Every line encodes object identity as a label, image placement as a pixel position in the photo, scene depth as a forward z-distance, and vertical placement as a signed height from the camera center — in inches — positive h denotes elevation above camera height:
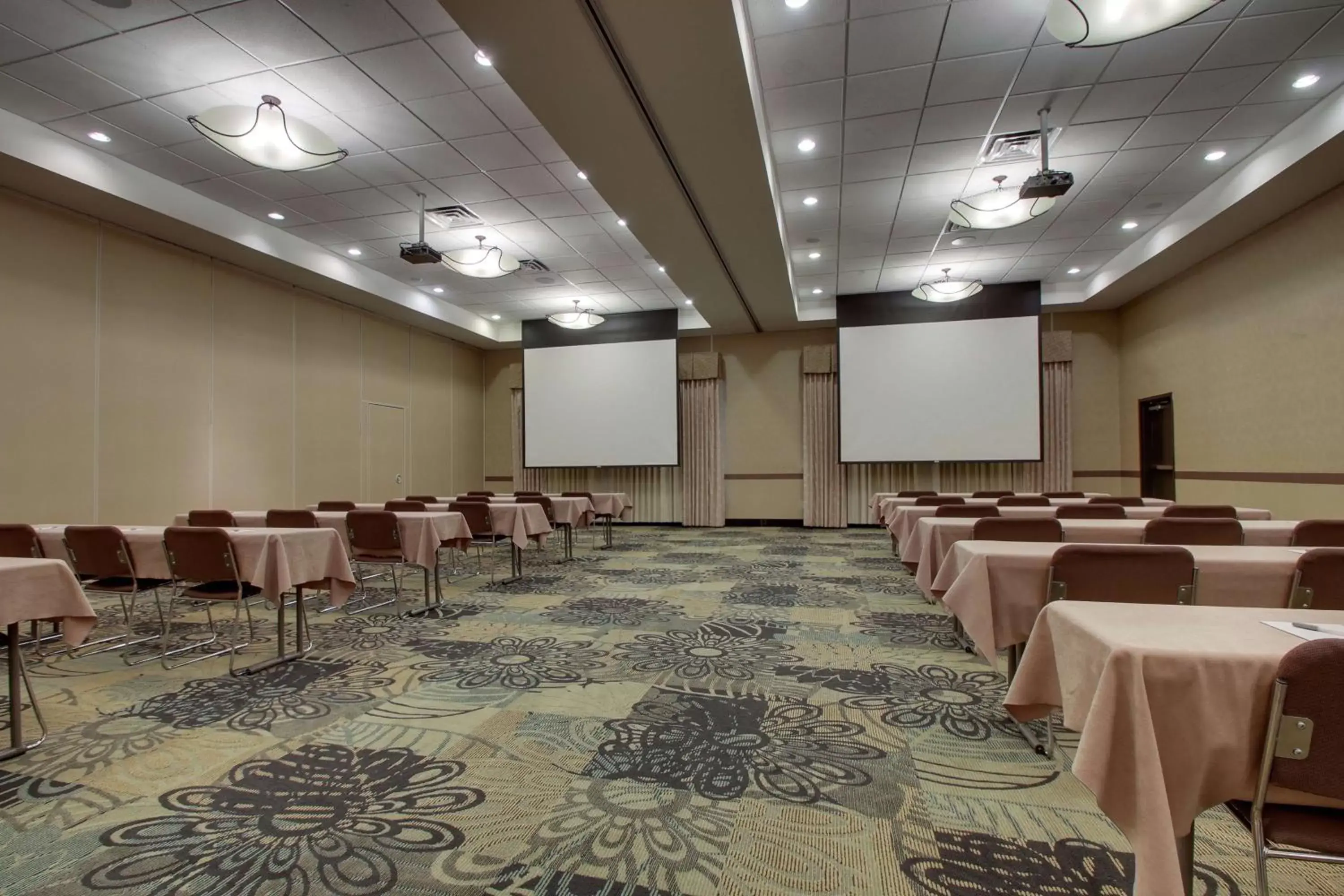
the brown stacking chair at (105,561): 150.3 -24.0
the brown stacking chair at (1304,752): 44.5 -21.9
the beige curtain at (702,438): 476.4 +15.8
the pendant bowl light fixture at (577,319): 392.5 +88.6
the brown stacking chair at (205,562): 137.6 -22.3
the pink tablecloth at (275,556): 137.0 -22.0
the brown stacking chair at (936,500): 244.4 -17.5
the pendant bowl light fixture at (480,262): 291.0 +93.3
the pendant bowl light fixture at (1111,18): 131.7 +96.0
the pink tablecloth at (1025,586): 94.2 -20.4
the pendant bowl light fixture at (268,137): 181.2 +97.7
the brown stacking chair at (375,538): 189.3 -23.7
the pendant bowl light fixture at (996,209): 242.1 +96.9
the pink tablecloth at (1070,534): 140.0 -18.5
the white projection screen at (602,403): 458.0 +42.3
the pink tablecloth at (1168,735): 48.6 -22.3
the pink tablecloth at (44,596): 96.9 -21.4
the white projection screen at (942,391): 396.5 +42.9
